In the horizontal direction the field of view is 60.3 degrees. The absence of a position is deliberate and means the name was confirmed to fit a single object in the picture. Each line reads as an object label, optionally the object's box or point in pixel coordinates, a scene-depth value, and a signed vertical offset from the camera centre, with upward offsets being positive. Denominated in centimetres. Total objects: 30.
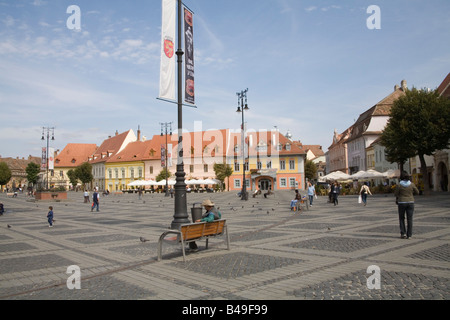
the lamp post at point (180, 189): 1198 -18
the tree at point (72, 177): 9271 +202
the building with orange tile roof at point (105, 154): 9656 +797
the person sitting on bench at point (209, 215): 960 -80
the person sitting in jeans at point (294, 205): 2177 -133
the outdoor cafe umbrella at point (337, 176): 4197 +47
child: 1581 -127
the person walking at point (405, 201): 1055 -60
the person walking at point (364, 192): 2522 -78
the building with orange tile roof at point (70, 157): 10594 +794
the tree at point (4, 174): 11744 +388
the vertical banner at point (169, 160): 5323 +329
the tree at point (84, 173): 8988 +283
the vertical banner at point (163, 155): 4959 +362
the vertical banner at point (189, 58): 1266 +411
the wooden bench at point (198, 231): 840 -111
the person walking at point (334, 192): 2633 -78
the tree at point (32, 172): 11312 +414
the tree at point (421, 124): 3253 +467
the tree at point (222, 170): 6662 +216
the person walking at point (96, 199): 2534 -92
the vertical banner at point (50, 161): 4476 +288
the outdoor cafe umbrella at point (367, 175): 4072 +55
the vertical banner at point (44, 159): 4862 +345
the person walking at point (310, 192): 2596 -74
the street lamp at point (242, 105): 3425 +681
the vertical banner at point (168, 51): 1177 +409
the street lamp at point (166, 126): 5041 +765
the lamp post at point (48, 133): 4869 +659
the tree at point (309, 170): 9946 +283
